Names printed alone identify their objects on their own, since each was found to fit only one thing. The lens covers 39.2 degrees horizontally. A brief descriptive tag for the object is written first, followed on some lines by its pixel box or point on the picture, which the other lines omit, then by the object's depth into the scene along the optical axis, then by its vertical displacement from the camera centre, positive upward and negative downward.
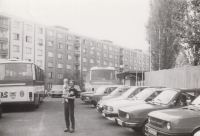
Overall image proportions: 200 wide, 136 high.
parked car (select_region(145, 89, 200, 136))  6.51 -1.00
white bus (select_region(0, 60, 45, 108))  15.66 -0.16
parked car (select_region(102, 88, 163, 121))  10.62 -0.86
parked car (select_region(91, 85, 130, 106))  16.89 -0.78
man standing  9.52 -0.89
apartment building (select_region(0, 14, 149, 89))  56.28 +7.68
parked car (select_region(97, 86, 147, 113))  12.73 -0.65
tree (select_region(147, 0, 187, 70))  26.47 +4.27
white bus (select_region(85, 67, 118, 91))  23.22 +0.25
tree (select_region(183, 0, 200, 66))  13.33 +2.60
